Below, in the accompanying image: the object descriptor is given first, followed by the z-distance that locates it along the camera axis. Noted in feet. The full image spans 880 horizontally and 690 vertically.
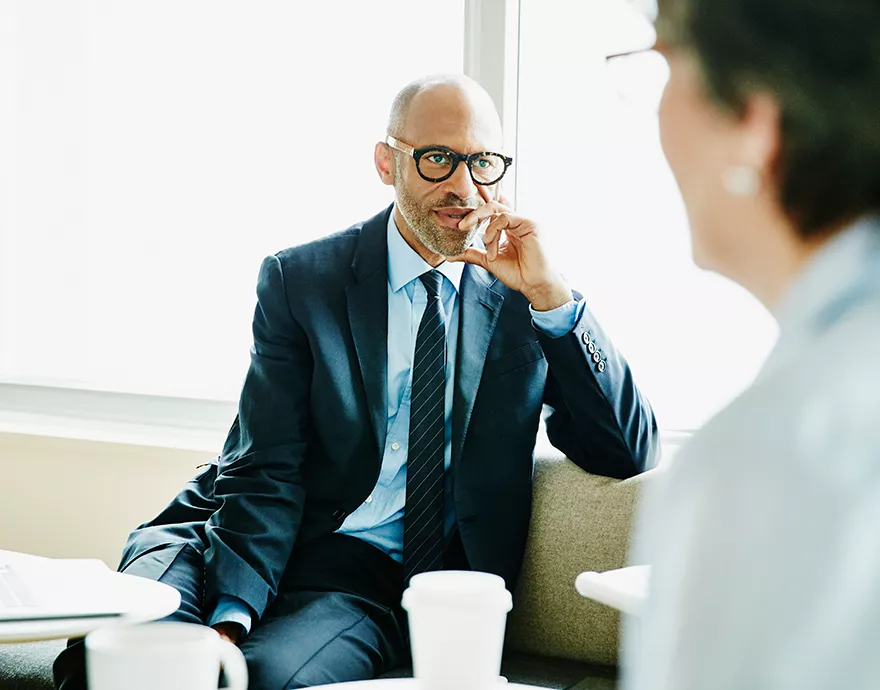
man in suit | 7.33
